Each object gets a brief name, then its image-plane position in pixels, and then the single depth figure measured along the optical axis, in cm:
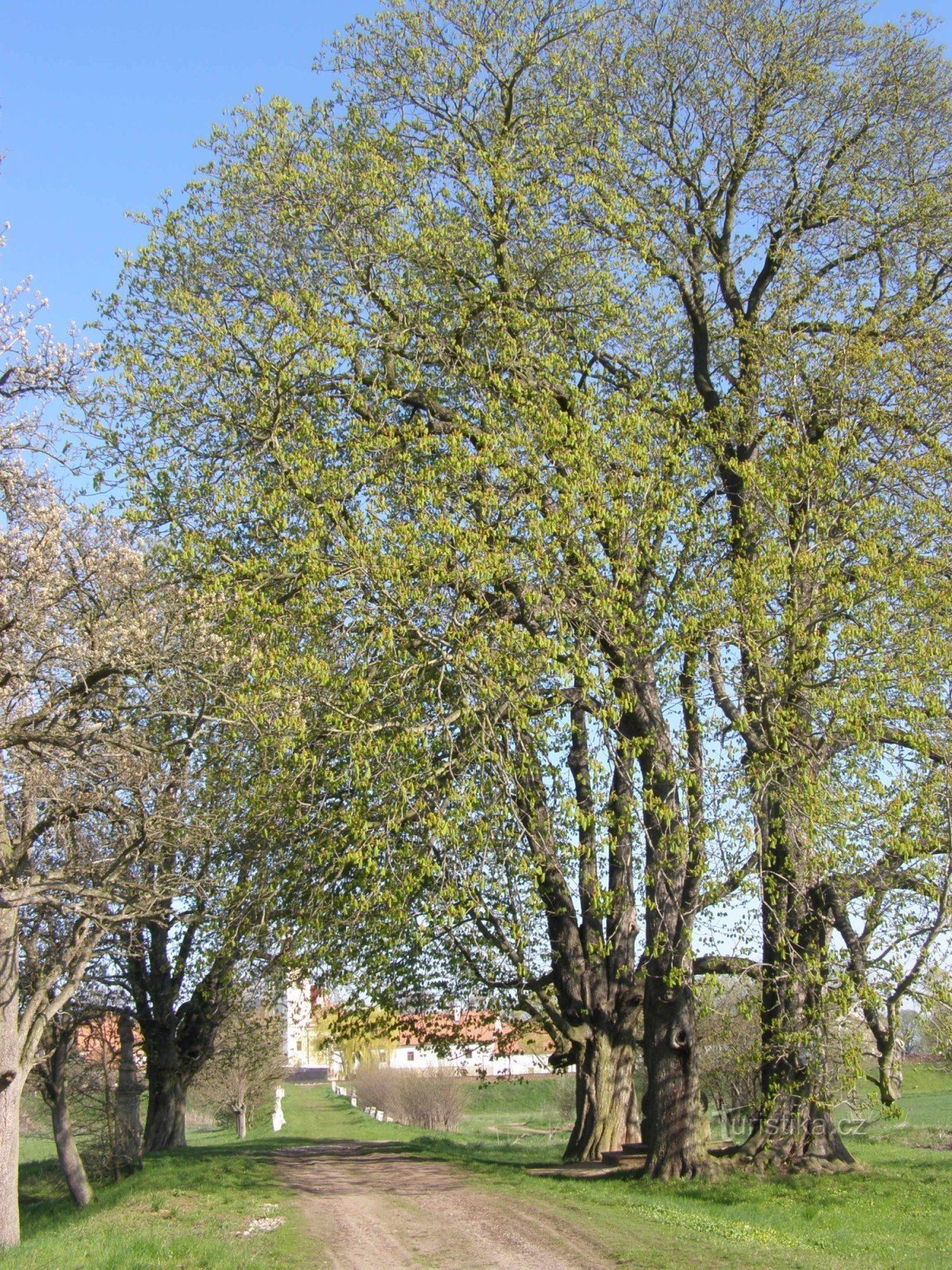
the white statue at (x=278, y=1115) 4141
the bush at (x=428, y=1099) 3500
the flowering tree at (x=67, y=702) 1109
